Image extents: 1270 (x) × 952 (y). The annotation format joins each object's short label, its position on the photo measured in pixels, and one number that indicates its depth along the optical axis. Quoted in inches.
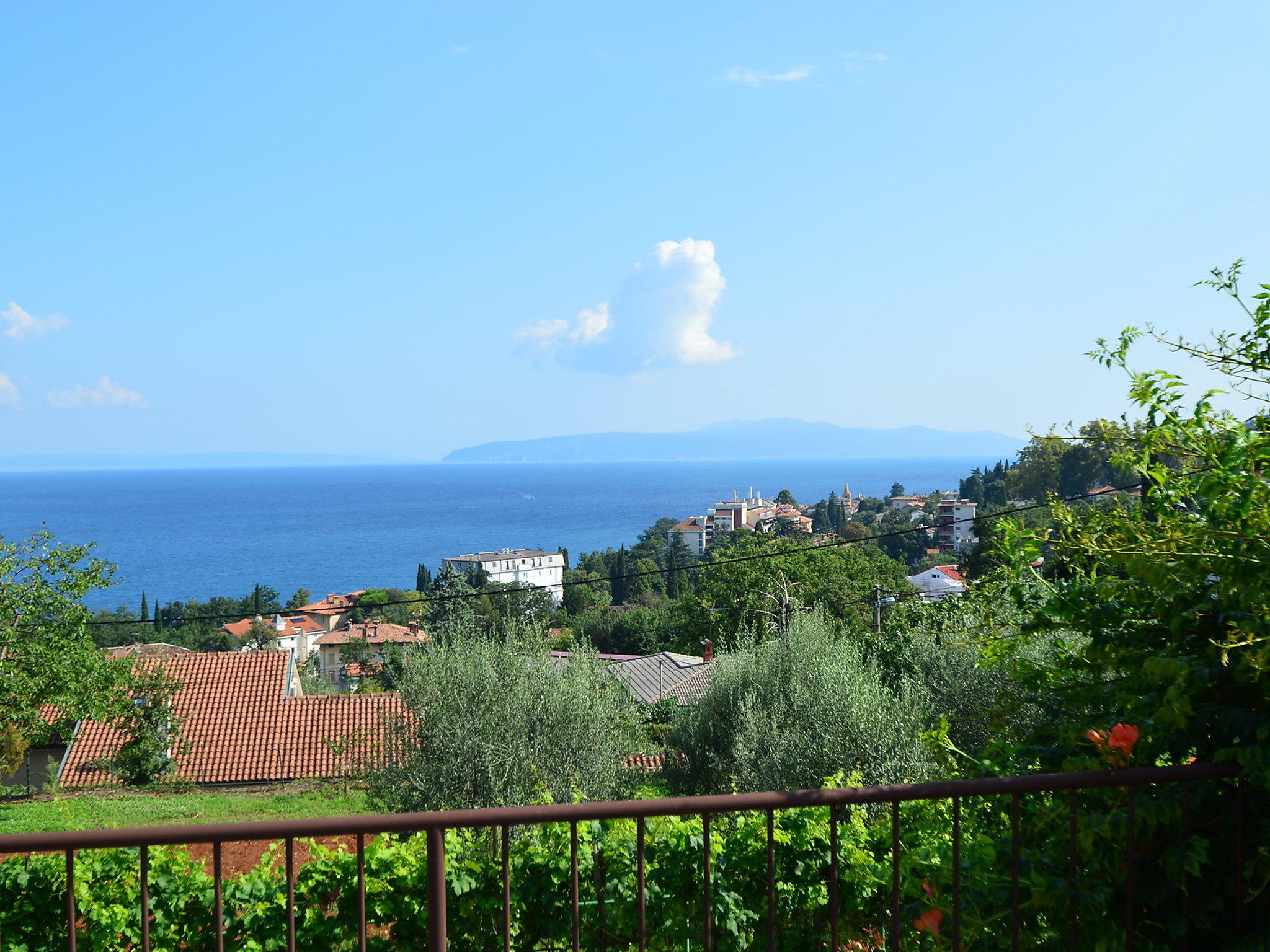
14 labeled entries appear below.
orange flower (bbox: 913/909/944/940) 85.0
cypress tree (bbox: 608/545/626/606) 3129.9
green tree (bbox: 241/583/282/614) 2733.8
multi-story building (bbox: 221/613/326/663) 2527.1
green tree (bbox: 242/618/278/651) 2057.1
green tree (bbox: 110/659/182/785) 674.8
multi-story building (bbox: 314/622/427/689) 2062.0
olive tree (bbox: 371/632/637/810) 408.8
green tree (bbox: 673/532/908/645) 1460.4
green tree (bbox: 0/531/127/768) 505.0
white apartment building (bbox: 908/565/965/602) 2423.7
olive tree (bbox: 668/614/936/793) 403.9
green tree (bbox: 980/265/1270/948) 81.7
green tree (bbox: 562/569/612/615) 2736.2
